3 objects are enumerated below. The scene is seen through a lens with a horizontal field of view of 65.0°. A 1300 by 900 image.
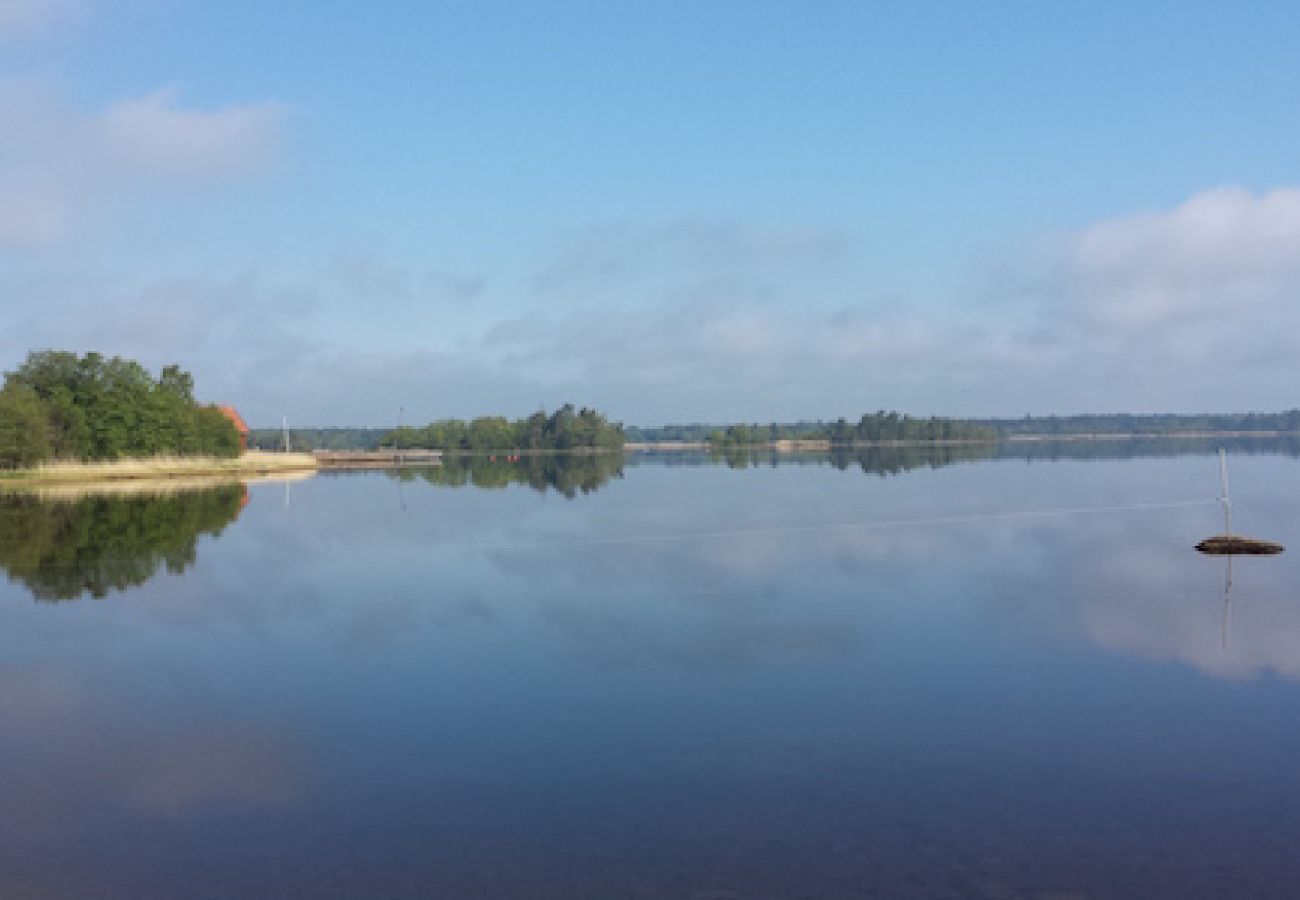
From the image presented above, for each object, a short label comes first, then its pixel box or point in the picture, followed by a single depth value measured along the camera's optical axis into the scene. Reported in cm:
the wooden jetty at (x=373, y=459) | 14694
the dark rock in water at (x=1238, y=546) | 3102
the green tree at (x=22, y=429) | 7394
